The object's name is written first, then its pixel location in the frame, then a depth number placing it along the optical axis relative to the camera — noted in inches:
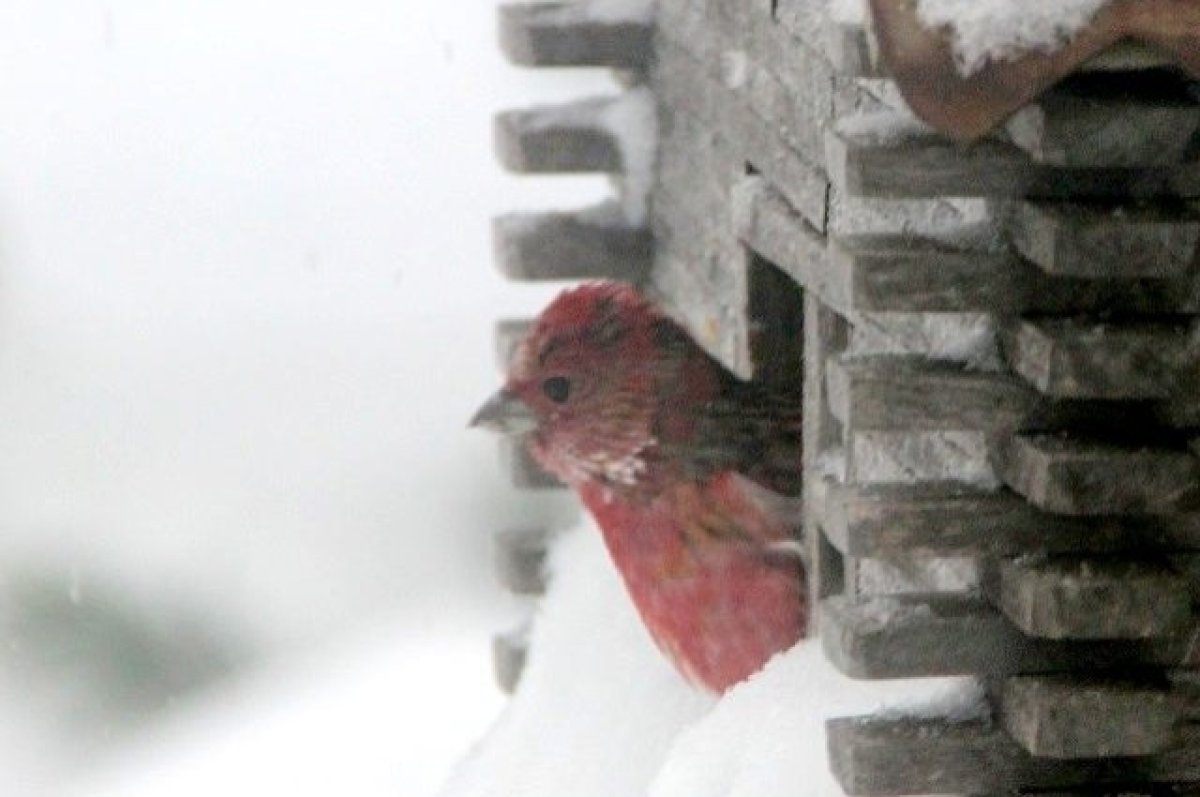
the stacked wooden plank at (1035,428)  225.0
